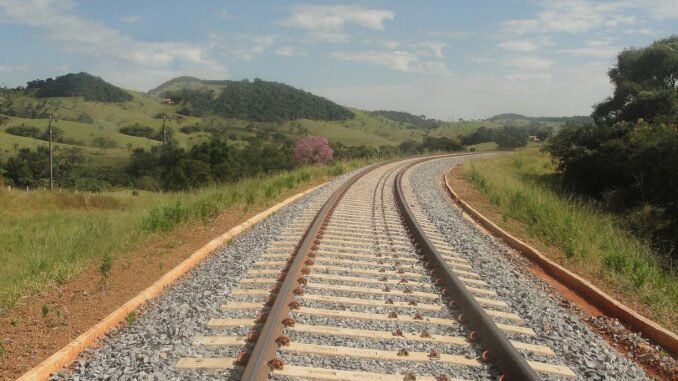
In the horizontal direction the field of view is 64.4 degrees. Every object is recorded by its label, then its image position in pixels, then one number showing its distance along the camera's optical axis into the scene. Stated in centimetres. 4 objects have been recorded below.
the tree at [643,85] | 2417
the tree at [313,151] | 5266
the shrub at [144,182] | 5159
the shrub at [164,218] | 1017
